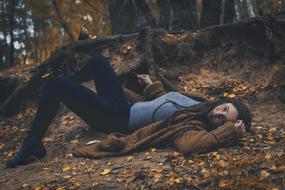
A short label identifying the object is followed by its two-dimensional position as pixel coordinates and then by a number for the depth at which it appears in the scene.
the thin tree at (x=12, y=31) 17.41
